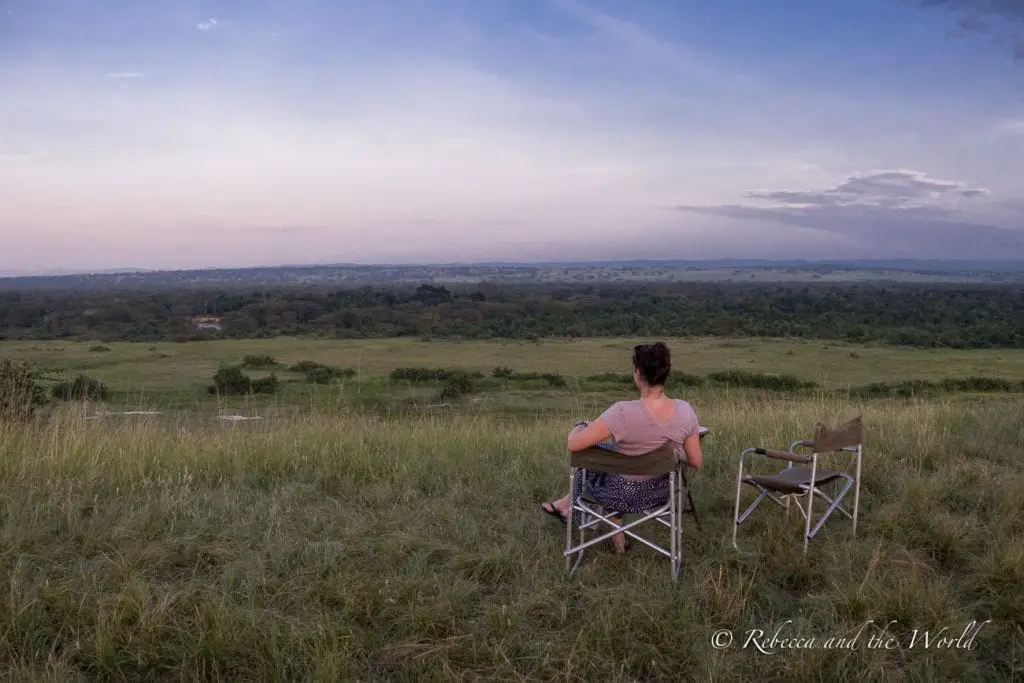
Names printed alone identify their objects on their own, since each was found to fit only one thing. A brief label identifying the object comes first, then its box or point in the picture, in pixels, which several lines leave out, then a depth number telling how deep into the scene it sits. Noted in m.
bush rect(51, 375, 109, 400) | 14.20
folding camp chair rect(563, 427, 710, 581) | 3.48
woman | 3.66
